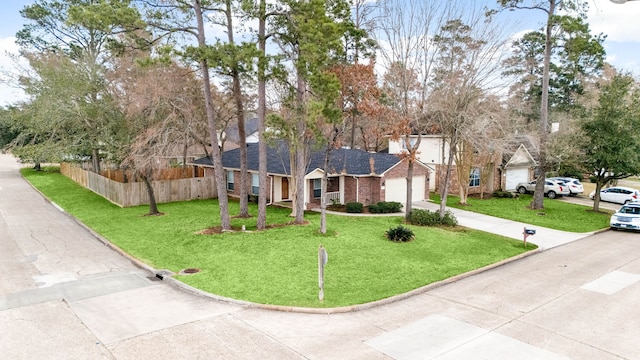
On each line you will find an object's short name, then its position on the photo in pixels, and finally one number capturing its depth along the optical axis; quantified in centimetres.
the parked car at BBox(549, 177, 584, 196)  3200
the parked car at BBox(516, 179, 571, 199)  3137
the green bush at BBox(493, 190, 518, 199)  3073
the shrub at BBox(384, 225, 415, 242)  1673
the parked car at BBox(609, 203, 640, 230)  2019
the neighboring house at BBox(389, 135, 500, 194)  3134
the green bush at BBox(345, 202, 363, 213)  2338
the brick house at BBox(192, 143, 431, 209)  2522
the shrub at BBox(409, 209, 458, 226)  2014
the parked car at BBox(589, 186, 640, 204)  2797
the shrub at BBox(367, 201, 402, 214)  2341
